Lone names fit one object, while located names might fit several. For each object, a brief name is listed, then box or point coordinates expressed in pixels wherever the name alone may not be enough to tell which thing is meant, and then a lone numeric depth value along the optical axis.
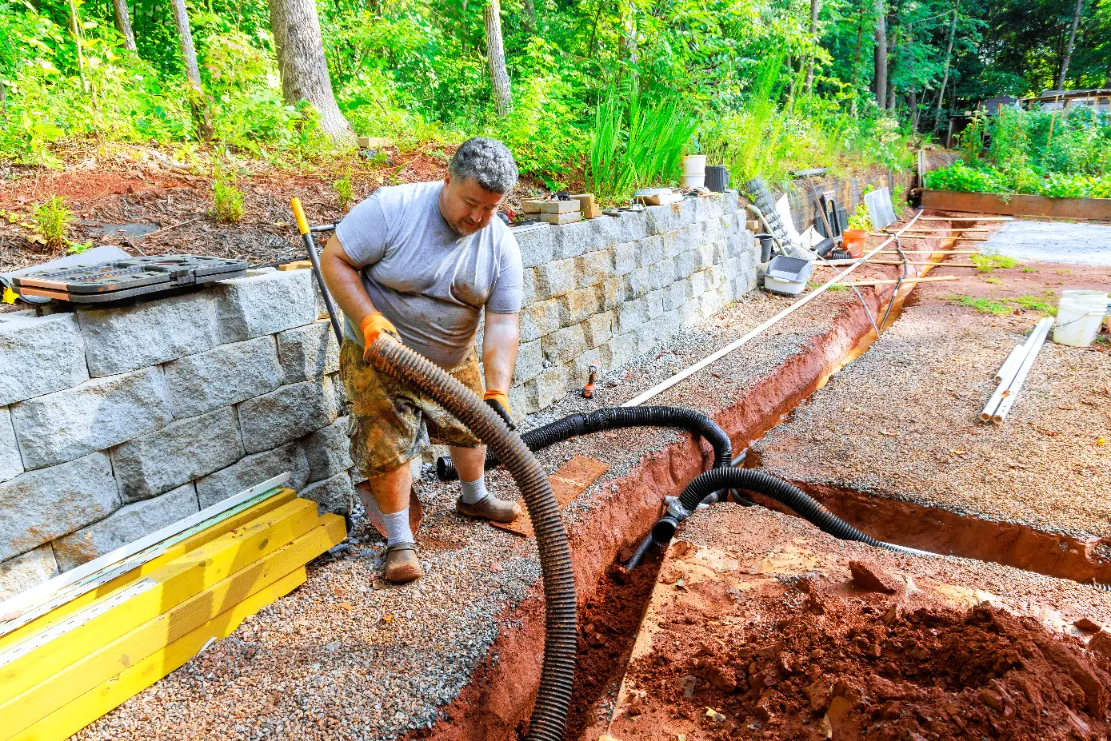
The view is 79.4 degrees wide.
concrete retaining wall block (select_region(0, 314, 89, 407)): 2.36
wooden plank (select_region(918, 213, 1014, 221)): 12.79
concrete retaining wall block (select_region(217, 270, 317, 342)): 3.01
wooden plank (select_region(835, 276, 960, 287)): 8.19
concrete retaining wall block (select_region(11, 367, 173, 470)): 2.45
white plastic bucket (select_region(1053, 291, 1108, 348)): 6.28
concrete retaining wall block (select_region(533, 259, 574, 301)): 5.06
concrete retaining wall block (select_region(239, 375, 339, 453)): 3.19
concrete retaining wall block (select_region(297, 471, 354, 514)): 3.54
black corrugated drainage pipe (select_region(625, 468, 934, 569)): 3.89
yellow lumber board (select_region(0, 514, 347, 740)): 2.17
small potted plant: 10.20
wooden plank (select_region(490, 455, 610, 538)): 3.64
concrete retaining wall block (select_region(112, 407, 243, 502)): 2.77
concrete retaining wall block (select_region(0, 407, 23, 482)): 2.37
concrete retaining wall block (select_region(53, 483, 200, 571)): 2.65
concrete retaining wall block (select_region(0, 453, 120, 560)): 2.43
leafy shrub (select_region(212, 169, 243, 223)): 4.09
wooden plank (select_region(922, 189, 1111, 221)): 14.56
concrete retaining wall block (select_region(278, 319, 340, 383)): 3.29
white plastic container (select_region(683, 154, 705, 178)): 7.74
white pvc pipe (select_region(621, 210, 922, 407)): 5.44
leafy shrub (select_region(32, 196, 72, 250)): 3.36
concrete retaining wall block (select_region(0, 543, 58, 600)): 2.44
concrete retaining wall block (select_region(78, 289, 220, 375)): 2.60
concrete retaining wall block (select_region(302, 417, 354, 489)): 3.50
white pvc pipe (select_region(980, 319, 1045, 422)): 4.95
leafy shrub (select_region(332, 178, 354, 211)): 4.64
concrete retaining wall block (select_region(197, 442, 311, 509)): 3.07
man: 2.78
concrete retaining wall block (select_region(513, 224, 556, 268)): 4.80
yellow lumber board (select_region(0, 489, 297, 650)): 2.35
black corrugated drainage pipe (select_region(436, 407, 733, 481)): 4.68
